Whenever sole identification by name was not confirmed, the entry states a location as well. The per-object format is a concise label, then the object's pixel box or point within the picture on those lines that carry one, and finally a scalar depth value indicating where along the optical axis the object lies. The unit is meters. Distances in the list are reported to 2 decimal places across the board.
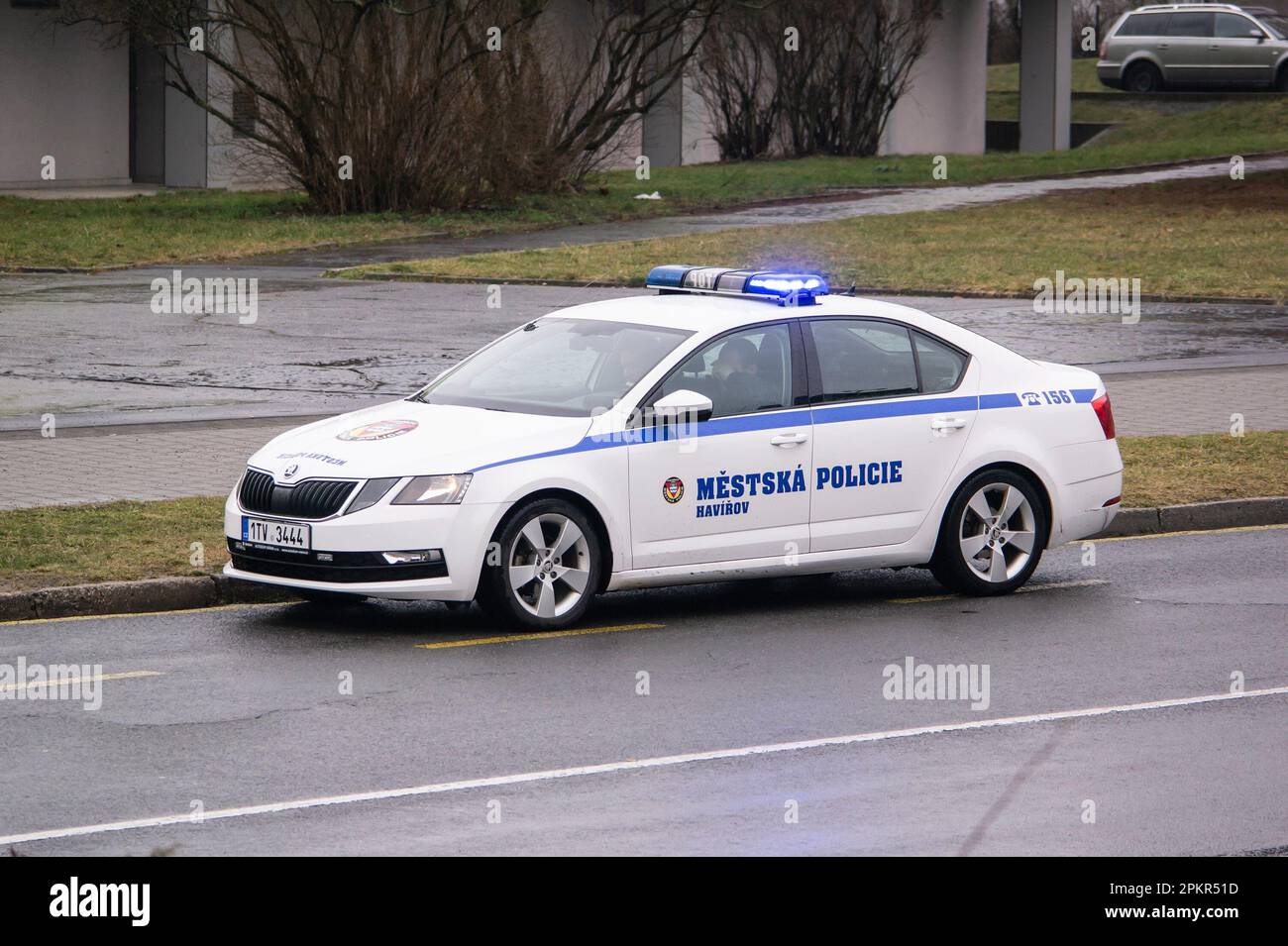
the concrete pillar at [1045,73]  55.50
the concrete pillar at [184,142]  39.41
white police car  9.66
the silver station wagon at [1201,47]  54.47
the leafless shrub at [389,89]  32.84
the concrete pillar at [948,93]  53.06
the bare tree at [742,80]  47.09
